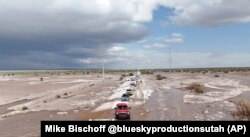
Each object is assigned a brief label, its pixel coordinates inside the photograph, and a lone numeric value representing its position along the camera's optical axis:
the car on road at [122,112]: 38.38
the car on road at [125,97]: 59.48
